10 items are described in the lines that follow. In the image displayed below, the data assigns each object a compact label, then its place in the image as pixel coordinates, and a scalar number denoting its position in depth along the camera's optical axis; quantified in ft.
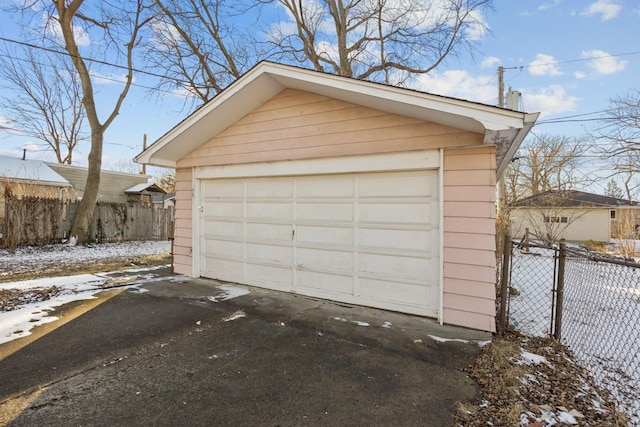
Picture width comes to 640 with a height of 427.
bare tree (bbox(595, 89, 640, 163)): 46.39
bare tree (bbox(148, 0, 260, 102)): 38.11
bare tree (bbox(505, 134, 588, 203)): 64.80
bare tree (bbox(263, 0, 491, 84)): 35.24
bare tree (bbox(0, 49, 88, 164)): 51.44
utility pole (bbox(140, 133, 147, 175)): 87.00
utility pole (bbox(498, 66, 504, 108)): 43.05
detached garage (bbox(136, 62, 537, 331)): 12.57
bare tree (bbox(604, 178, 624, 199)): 84.38
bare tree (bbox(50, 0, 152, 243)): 37.55
